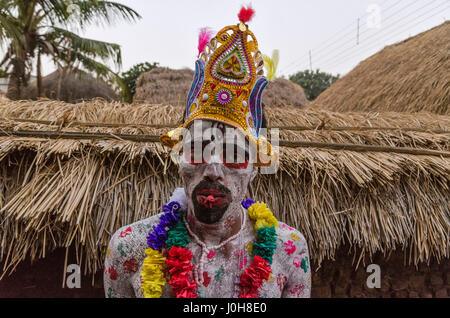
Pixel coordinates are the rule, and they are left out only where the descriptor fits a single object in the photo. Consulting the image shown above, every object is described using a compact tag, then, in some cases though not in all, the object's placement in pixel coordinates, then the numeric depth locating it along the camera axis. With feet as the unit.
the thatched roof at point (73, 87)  31.73
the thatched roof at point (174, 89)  17.06
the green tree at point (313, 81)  54.70
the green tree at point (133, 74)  30.37
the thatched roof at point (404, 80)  13.32
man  4.81
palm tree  24.79
